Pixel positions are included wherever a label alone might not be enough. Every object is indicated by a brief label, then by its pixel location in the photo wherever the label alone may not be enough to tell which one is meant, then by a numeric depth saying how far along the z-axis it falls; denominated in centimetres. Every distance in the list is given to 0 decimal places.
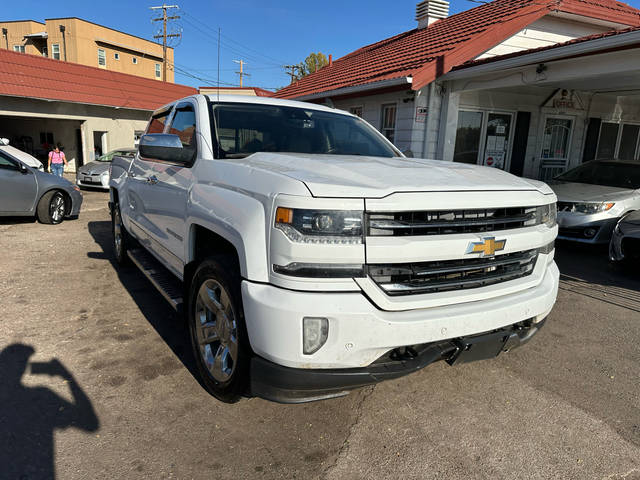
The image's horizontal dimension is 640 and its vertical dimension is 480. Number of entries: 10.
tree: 3747
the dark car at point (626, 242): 600
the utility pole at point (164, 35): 3862
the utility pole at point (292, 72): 4473
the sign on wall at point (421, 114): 978
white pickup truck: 221
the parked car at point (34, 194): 874
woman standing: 1650
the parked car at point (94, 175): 1569
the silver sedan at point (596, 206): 727
